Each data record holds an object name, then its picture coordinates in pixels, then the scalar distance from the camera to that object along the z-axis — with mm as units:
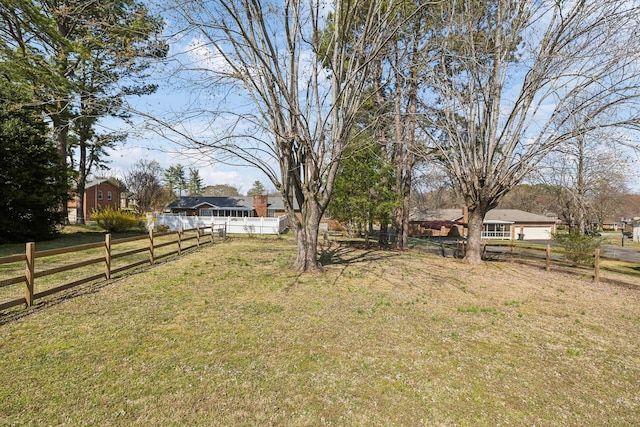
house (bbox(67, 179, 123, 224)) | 38250
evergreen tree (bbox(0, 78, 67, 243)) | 13203
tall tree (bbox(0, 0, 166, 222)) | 13078
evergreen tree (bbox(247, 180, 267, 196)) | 84562
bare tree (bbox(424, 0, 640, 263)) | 9078
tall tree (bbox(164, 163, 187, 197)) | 66438
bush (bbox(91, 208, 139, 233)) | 19219
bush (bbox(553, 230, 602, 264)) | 12567
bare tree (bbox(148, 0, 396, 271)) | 7340
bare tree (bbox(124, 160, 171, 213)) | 37825
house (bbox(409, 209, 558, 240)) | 35784
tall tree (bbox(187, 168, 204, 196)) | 69562
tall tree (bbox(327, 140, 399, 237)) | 15961
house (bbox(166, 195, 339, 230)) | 36594
